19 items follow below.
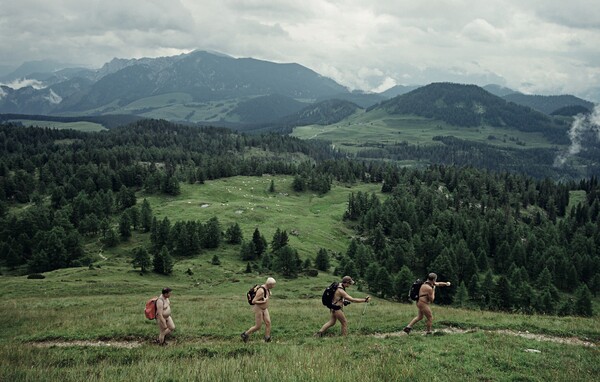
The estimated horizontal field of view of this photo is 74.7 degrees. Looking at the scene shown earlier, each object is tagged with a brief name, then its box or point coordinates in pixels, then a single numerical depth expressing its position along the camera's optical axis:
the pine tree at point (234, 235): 113.62
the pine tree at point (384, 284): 81.00
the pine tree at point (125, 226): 117.50
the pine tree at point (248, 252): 100.31
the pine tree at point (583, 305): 90.19
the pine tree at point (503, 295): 89.88
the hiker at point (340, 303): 20.67
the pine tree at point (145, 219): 127.75
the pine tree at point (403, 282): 80.21
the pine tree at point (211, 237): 109.12
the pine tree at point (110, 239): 112.05
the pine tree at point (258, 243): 103.31
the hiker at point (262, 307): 20.67
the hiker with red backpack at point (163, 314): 20.73
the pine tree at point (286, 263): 87.19
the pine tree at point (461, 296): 85.94
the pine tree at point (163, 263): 79.31
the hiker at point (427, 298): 22.47
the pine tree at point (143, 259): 78.31
